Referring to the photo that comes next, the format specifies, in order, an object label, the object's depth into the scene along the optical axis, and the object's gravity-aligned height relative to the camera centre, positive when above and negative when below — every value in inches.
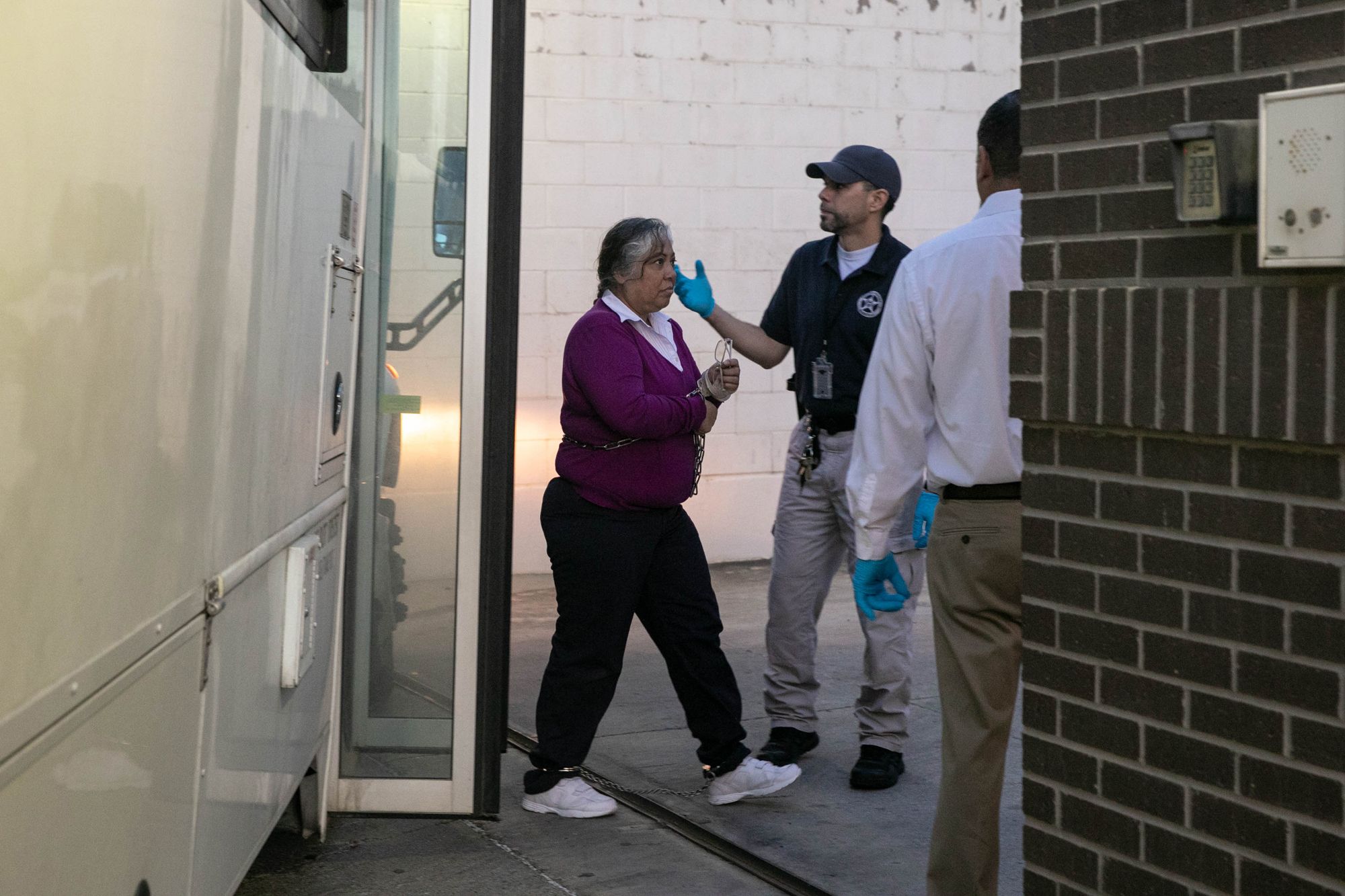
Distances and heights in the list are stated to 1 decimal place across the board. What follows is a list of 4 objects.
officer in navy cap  368.5 +5.7
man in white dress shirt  251.1 +4.0
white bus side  128.7 +4.2
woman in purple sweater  334.0 -2.1
